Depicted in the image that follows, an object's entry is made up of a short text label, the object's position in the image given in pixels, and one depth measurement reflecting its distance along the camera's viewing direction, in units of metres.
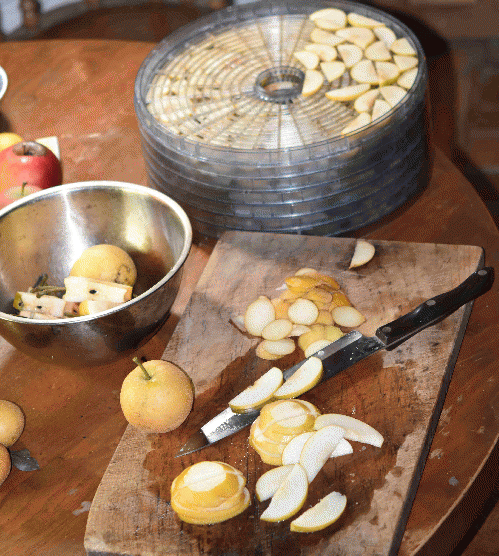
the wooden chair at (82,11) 2.14
